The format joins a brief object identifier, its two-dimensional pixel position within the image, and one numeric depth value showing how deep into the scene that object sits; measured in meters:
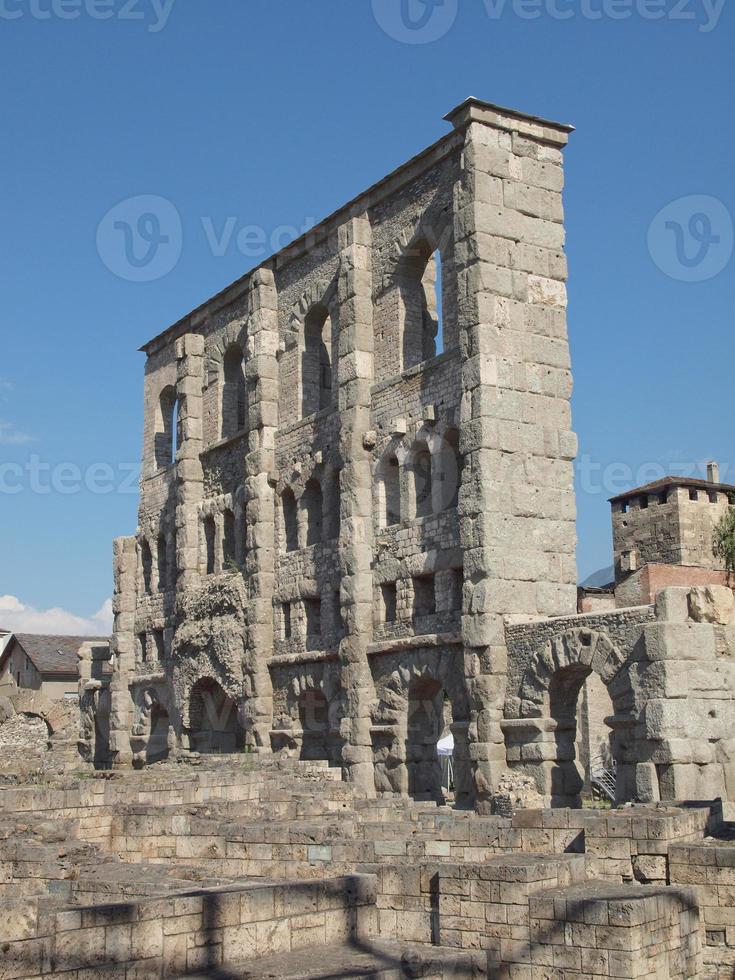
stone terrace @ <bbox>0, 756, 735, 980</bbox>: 7.77
